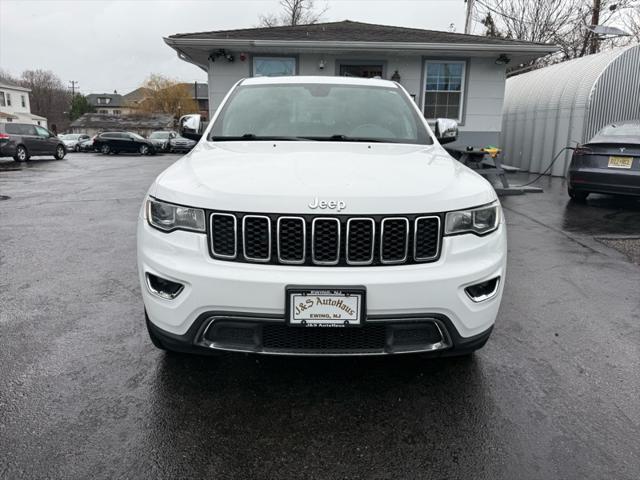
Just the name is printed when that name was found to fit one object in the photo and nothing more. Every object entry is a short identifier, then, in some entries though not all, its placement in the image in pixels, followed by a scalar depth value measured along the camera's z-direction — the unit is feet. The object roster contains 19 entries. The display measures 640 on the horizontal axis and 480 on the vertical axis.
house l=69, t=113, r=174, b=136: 194.18
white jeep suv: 7.02
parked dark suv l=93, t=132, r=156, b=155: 98.84
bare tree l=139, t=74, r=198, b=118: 234.44
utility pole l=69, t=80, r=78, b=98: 311.80
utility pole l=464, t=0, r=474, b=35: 64.20
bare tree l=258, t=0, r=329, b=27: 120.06
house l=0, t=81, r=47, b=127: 194.29
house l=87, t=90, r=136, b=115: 343.46
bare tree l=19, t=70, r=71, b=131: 266.16
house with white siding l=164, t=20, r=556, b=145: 38.93
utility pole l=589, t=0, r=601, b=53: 75.15
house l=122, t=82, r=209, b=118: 260.33
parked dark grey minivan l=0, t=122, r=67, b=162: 64.28
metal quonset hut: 42.06
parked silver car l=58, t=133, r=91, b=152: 115.65
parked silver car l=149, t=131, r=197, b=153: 107.07
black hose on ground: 40.87
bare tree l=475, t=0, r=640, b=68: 79.78
